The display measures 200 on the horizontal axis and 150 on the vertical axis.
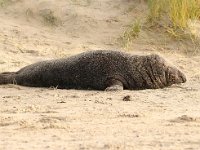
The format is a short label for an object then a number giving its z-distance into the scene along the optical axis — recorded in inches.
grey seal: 663.1
